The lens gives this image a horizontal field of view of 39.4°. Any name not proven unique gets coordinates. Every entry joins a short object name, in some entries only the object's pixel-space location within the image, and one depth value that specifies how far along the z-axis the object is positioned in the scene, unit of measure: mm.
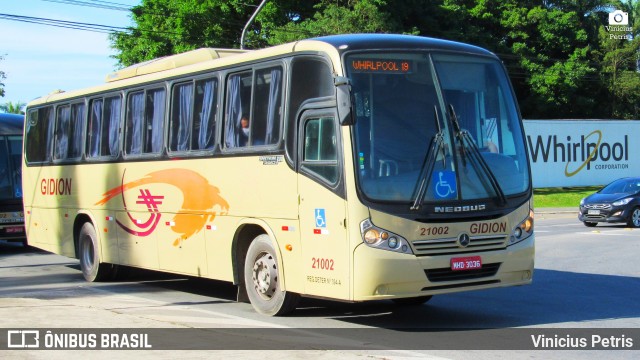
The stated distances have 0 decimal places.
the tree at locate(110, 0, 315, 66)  49469
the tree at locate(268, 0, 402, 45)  45031
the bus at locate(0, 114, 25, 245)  22109
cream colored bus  9656
